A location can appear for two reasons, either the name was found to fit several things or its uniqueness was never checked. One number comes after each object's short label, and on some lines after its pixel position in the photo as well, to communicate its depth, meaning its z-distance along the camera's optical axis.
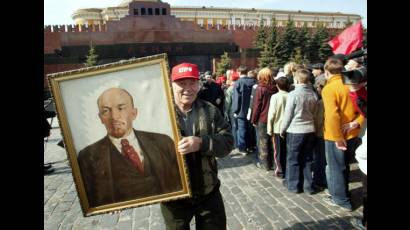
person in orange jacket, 3.96
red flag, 3.89
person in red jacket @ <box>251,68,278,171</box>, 5.98
